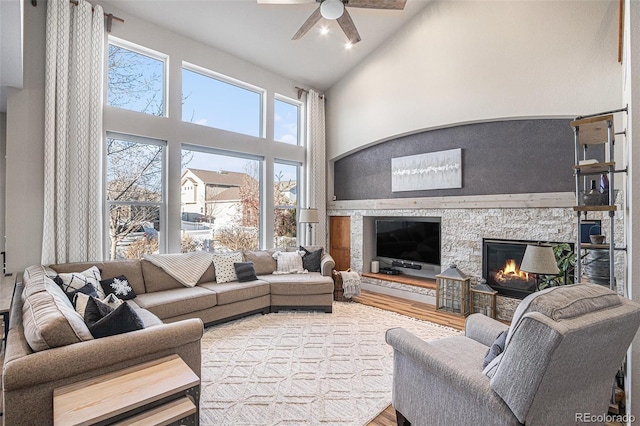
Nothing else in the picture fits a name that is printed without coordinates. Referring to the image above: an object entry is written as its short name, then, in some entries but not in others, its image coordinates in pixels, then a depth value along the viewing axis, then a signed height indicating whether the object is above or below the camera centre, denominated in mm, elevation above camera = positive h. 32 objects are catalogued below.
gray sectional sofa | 1558 -781
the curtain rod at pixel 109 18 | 3953 +2577
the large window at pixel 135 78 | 4180 +1973
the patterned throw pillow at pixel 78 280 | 2924 -650
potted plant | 3472 -654
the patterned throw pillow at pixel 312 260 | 5070 -744
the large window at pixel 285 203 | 6066 +266
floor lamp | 5523 -6
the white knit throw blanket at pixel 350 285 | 4996 -1136
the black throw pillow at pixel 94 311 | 2006 -641
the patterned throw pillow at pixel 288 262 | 4961 -765
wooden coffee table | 1402 -906
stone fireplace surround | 3859 -111
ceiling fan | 3072 +2167
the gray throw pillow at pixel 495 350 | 1572 -699
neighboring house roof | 5051 +676
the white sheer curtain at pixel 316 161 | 6355 +1158
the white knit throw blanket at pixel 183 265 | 3994 -662
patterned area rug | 2215 -1413
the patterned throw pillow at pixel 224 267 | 4359 -747
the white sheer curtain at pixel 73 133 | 3523 +1003
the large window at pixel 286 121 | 6082 +1933
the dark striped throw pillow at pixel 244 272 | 4375 -810
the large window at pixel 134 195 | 4152 +295
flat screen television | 5145 -433
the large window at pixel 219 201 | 4906 +260
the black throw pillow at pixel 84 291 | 2681 -695
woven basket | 5016 -1177
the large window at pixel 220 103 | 4918 +1951
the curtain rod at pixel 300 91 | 6205 +2554
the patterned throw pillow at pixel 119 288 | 3357 -801
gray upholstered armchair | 1223 -675
